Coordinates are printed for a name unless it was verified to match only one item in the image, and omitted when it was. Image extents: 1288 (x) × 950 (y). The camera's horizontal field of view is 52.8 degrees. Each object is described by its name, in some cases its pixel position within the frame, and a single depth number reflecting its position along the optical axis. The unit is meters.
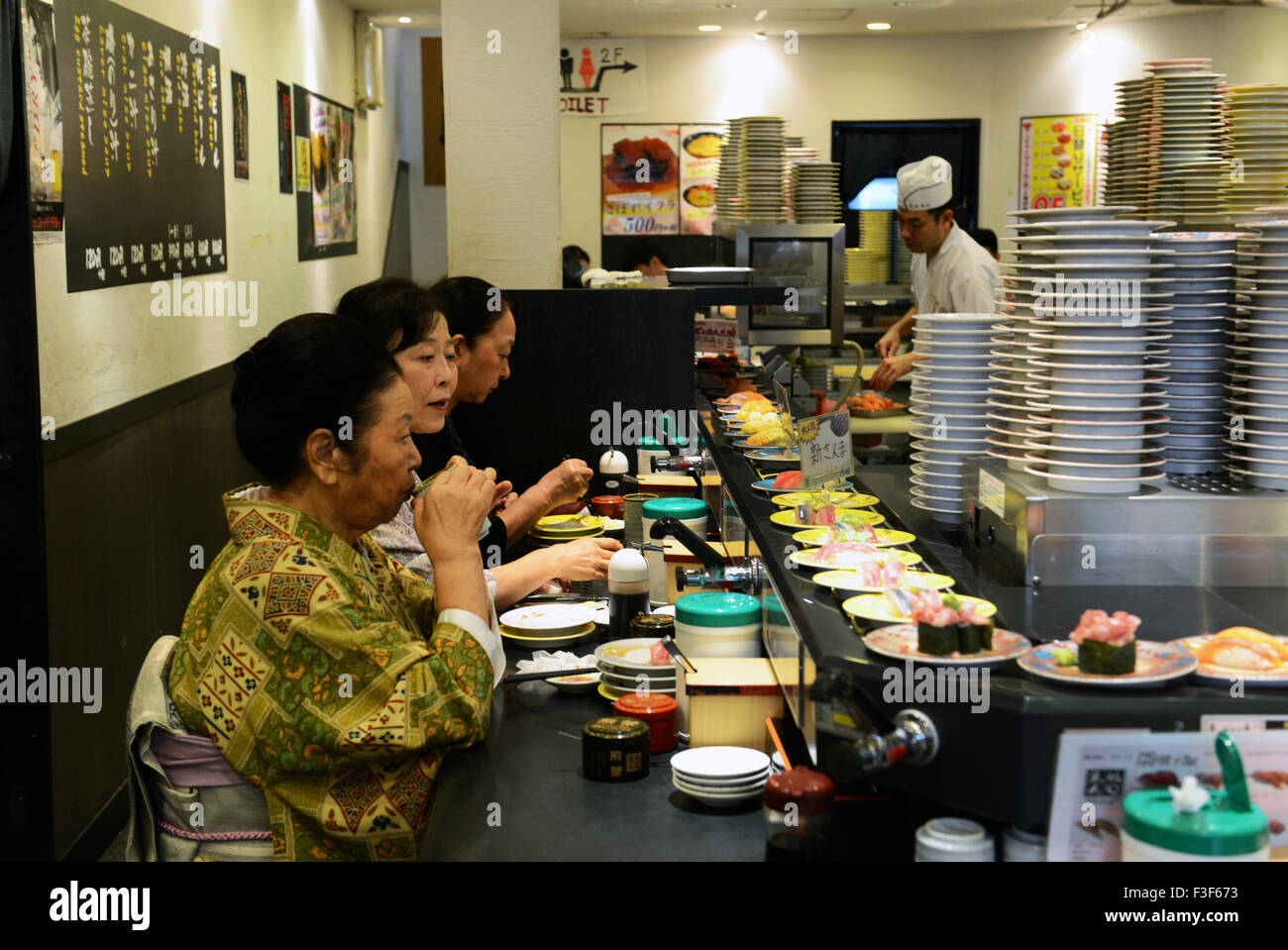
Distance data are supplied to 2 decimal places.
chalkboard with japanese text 3.88
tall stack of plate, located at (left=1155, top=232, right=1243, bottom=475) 2.21
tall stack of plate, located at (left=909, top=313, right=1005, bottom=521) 2.48
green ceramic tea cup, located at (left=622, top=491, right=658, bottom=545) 3.34
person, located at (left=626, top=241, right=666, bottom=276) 8.58
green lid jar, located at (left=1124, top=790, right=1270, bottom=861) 1.29
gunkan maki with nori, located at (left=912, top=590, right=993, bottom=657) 1.59
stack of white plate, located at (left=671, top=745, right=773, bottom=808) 1.86
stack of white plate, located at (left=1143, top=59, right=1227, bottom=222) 5.31
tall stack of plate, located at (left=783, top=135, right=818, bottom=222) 7.69
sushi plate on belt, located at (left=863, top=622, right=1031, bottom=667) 1.57
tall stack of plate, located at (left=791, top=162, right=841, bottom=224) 7.69
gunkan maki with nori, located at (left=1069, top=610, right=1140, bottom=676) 1.52
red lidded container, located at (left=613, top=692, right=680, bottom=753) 2.10
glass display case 6.82
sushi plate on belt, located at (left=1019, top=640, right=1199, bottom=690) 1.50
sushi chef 5.53
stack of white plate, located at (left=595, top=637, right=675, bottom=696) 2.27
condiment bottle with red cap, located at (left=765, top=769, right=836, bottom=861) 1.57
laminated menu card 1.43
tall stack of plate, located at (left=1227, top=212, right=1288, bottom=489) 2.03
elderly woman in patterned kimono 1.87
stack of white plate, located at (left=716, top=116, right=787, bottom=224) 7.29
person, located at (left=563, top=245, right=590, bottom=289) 9.78
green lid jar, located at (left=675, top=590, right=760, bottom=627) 2.21
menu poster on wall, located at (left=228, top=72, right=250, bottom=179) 5.95
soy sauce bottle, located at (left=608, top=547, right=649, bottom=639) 2.65
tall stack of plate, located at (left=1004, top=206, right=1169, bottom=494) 2.02
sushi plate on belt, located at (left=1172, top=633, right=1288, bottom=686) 1.52
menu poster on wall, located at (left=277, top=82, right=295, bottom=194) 6.89
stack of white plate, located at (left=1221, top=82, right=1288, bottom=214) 5.31
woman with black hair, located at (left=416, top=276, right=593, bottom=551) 3.88
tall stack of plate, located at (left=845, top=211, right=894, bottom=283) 9.98
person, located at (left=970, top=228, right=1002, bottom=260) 8.65
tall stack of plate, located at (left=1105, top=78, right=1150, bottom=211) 5.55
